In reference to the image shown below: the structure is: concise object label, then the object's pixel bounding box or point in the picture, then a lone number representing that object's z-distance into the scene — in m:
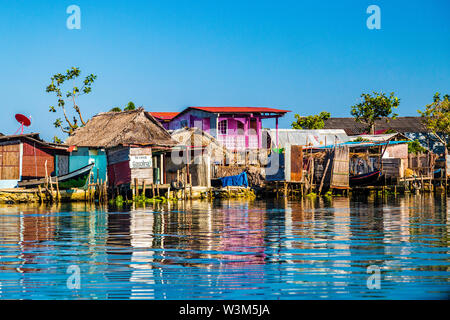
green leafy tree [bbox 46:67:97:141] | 43.84
